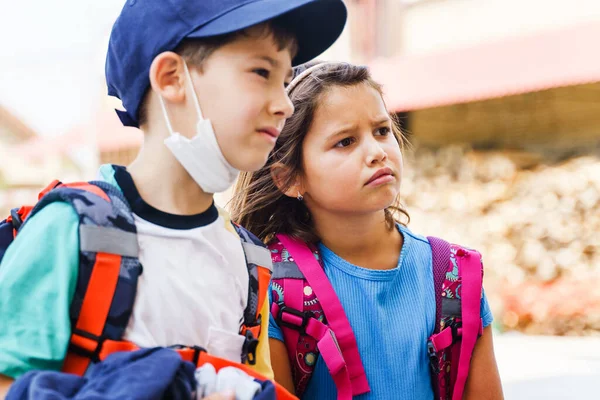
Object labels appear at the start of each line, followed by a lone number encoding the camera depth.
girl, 1.90
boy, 1.25
